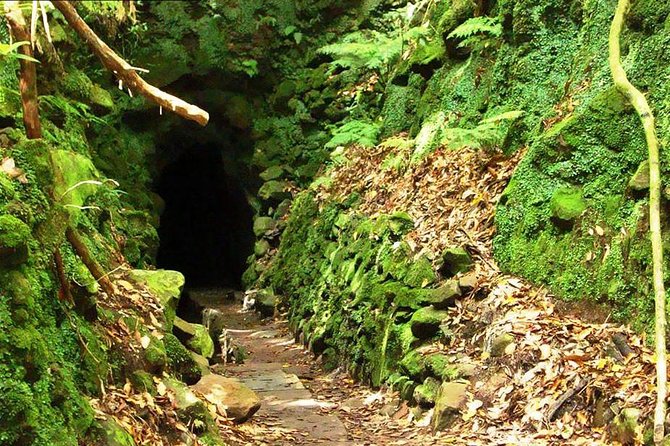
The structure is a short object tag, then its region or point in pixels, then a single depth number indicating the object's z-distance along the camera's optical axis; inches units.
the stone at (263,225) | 594.9
